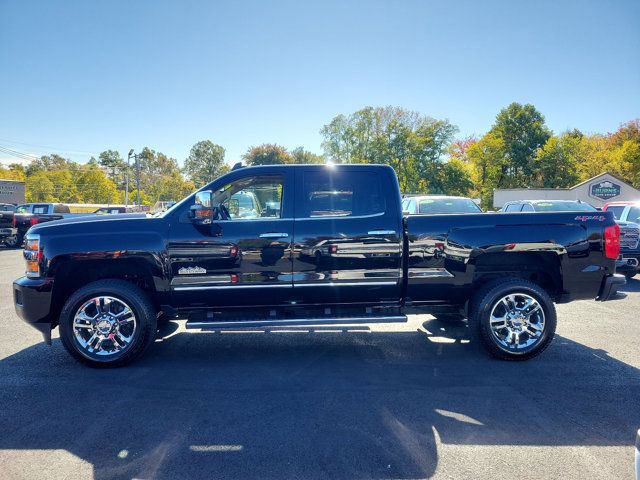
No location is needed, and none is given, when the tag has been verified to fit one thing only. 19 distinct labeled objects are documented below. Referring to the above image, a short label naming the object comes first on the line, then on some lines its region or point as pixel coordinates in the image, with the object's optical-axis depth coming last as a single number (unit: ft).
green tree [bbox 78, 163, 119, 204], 236.02
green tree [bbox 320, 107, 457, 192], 151.23
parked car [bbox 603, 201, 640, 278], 28.85
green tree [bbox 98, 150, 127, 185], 382.01
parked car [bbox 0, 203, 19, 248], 55.57
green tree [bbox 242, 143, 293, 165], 206.51
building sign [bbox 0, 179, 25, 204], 131.85
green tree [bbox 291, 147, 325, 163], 220.64
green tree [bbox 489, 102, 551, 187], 161.79
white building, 107.65
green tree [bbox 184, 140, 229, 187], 321.11
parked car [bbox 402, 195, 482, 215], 35.99
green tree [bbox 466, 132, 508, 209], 162.91
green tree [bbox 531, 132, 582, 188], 154.51
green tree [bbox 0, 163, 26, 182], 244.63
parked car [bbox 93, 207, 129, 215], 102.25
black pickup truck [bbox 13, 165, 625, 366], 14.20
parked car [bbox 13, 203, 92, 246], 57.31
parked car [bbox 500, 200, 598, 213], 41.52
